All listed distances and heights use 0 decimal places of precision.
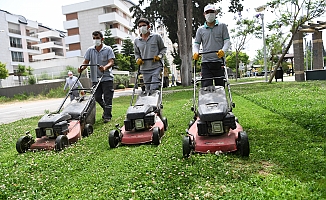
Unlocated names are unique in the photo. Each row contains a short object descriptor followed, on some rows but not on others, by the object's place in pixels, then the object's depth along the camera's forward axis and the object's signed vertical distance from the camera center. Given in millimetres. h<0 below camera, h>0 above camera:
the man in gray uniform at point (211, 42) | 5371 +546
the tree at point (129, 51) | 48572 +4312
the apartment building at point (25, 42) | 54719 +8708
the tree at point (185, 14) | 20906 +4294
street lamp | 21877 +4305
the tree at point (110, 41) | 45275 +5614
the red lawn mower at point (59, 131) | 5098 -839
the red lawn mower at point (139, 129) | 4890 -840
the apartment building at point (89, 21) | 57250 +11099
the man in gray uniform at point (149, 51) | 6480 +555
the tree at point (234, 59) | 63875 +2573
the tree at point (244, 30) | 33906 +4566
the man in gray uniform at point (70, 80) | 13367 +96
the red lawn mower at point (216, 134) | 3857 -807
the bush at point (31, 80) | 29781 +424
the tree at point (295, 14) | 17094 +2968
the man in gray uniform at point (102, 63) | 7336 +412
